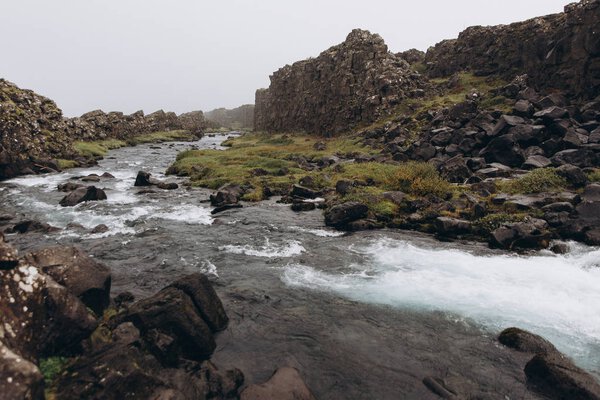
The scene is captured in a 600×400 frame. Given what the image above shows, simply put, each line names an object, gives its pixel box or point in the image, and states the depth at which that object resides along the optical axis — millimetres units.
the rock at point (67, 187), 38656
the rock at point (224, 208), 31109
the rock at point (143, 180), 41797
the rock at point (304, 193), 35312
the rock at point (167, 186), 40875
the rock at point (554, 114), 38094
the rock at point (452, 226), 24312
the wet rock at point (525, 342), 12469
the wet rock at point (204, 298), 13273
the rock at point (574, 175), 28609
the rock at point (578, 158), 32281
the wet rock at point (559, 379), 10195
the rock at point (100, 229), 24703
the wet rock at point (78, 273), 12406
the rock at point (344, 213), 27094
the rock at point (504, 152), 36094
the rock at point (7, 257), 9534
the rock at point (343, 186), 33866
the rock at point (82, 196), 32469
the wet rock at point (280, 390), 10062
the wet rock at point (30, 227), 24547
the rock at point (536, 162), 33188
